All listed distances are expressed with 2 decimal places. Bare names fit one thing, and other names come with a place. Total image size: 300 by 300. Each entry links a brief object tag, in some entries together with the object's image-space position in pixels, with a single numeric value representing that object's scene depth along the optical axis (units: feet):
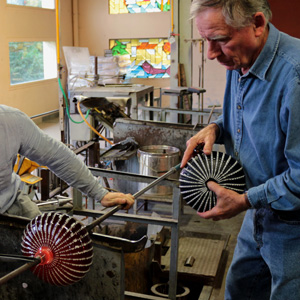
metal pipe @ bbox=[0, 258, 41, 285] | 3.59
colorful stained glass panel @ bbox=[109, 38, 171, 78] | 38.42
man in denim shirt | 4.26
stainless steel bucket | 12.43
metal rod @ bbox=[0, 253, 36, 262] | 4.03
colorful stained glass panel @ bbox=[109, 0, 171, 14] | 37.42
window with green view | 32.22
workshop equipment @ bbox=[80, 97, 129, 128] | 14.06
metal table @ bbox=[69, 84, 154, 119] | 18.12
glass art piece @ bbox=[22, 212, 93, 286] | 4.43
